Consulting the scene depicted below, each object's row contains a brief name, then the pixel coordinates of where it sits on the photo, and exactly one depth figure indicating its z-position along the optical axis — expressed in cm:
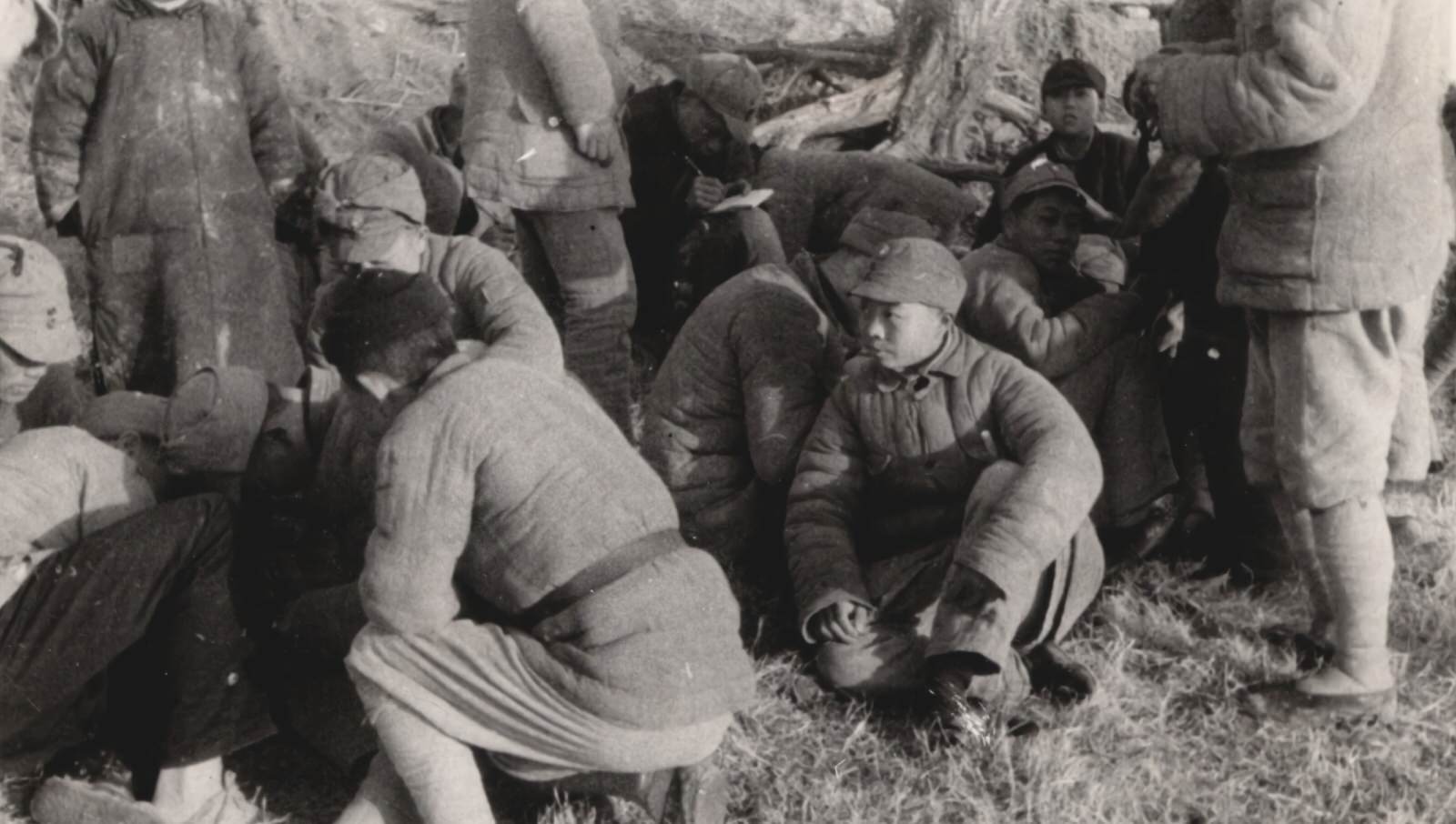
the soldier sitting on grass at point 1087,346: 570
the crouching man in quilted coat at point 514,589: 392
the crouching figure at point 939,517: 486
